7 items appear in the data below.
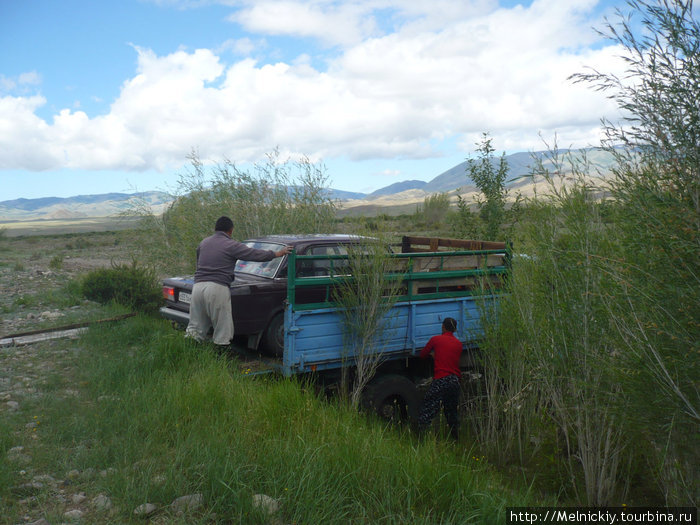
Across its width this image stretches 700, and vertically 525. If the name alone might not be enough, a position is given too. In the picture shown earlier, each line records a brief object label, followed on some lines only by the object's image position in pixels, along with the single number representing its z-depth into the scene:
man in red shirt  6.18
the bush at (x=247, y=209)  12.38
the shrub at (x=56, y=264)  24.28
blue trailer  5.90
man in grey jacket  6.36
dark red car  6.49
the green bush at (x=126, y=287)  11.25
